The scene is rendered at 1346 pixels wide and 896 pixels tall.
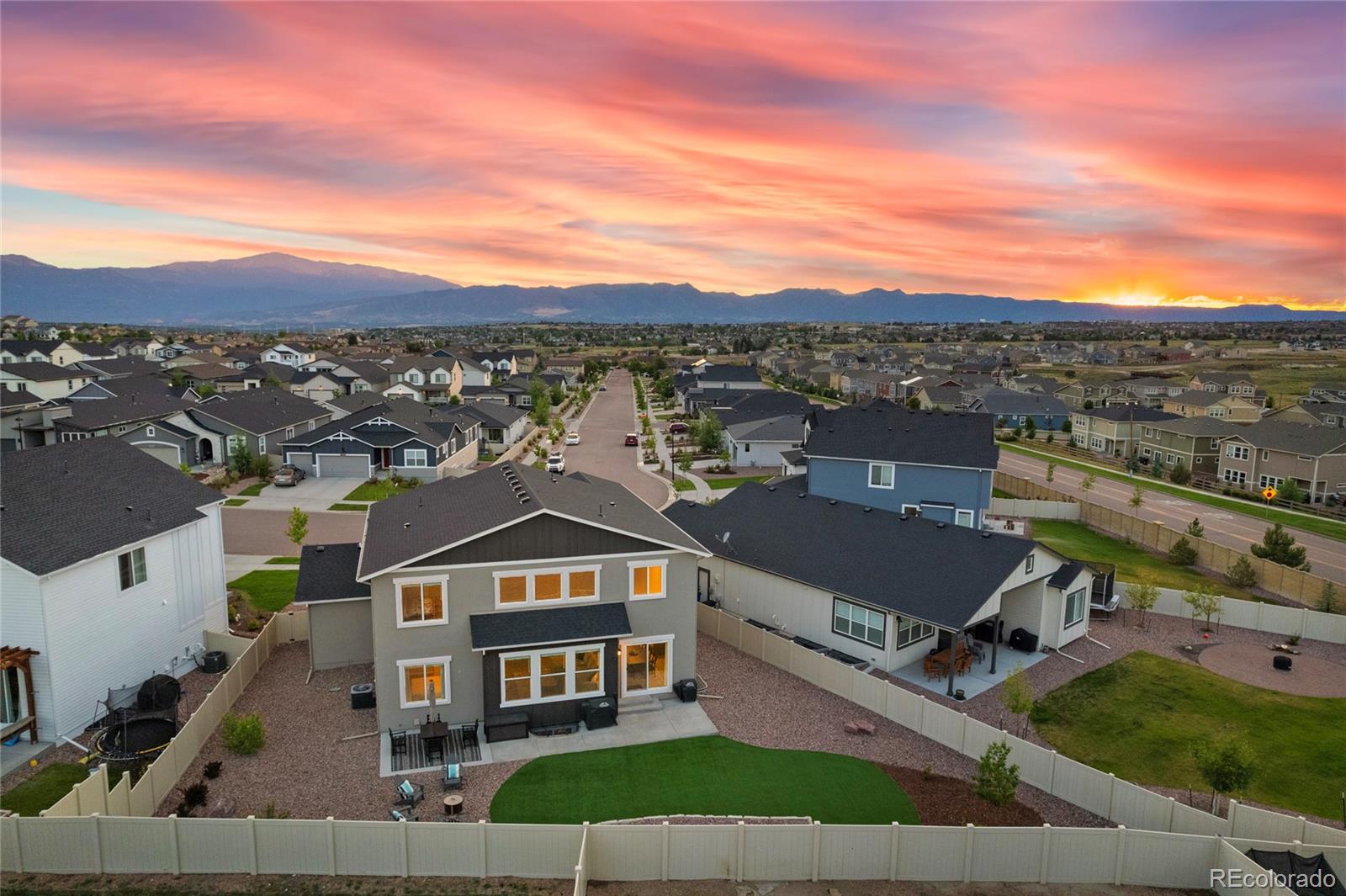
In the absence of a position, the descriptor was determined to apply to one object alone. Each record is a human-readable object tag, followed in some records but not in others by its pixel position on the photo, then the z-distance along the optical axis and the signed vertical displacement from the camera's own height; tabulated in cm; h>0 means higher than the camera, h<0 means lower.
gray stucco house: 2205 -826
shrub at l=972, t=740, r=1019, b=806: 1803 -1026
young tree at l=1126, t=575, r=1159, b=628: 3158 -1038
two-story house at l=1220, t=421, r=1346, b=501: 6212 -961
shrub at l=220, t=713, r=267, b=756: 2031 -1058
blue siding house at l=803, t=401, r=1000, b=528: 4516 -732
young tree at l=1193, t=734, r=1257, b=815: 1802 -985
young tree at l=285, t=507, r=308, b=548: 3625 -923
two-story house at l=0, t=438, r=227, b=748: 2058 -732
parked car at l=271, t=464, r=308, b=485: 5769 -1086
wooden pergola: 2006 -900
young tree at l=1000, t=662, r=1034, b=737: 2114 -977
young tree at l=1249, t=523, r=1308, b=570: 3906 -1054
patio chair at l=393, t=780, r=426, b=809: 1853 -1108
